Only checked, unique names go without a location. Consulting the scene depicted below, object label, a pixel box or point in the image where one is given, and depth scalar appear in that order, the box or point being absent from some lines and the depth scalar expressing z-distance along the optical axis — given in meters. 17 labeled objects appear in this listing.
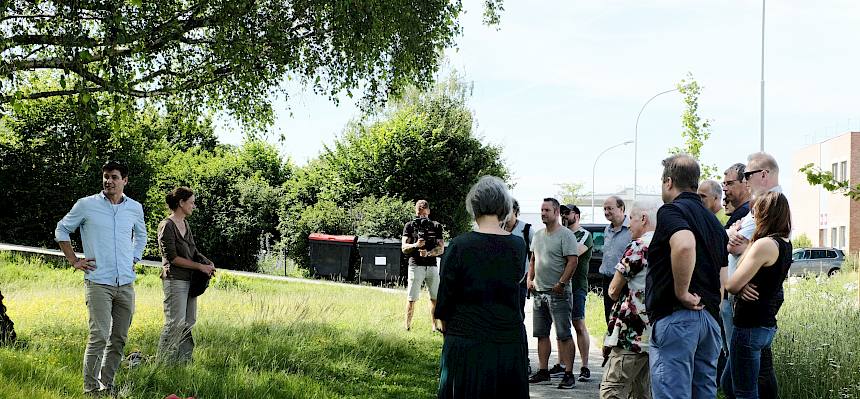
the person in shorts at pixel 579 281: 9.55
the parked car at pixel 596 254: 20.33
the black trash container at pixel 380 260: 25.09
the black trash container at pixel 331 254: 26.05
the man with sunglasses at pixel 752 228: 6.08
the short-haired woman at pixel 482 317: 4.93
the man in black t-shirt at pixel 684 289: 5.26
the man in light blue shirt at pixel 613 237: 8.67
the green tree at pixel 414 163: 31.95
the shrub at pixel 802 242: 56.54
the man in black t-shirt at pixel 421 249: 12.51
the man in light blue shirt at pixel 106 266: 7.21
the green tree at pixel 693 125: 30.77
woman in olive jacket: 8.30
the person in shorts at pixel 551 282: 8.93
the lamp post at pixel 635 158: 45.69
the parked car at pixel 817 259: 40.62
